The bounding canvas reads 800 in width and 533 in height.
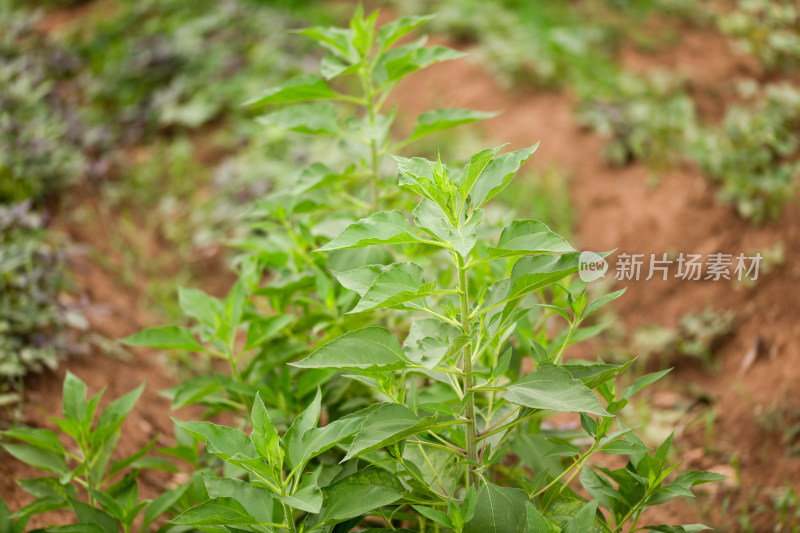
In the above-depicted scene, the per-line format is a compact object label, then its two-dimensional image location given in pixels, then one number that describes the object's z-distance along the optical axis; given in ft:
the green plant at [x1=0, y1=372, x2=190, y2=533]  5.48
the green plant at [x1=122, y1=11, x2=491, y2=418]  5.68
